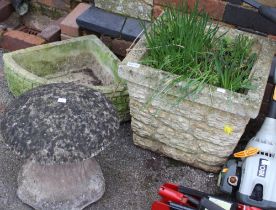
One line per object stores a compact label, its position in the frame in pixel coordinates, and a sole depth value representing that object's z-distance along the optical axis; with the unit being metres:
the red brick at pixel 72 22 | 2.13
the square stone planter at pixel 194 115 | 1.48
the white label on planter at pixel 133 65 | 1.56
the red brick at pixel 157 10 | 1.97
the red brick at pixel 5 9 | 2.41
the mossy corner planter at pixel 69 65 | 1.86
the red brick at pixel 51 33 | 2.20
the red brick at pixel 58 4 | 2.31
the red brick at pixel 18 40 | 2.17
